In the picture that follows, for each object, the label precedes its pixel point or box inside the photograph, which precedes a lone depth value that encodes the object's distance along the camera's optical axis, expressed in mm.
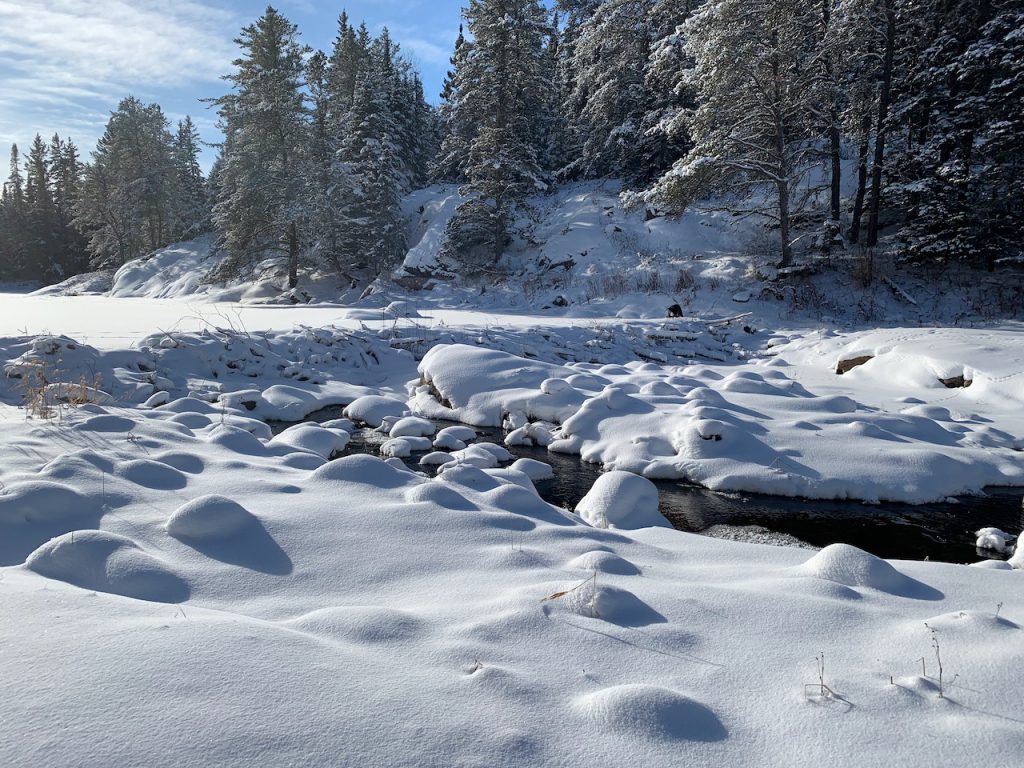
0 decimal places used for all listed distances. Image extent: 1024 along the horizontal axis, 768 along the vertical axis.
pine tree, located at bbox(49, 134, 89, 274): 49938
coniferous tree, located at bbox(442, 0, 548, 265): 22156
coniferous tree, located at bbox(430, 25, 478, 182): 23497
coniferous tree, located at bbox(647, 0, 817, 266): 15695
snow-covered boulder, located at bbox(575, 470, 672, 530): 4711
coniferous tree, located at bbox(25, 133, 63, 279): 48969
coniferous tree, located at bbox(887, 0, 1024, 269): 14695
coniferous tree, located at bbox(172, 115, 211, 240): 43156
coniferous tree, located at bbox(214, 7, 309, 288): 22906
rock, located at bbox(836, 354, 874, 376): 10648
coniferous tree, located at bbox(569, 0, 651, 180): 24203
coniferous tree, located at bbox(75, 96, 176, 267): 39781
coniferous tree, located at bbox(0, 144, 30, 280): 48969
